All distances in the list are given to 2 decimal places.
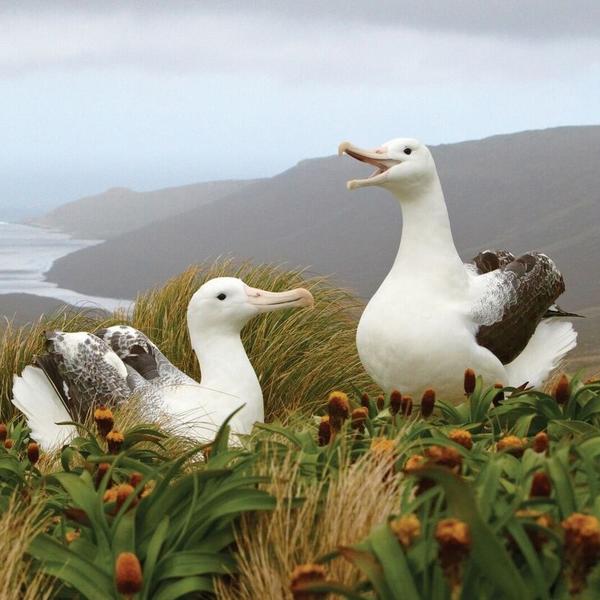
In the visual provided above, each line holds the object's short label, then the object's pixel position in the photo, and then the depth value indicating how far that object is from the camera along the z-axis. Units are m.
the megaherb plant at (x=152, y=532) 3.33
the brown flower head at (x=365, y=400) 5.21
